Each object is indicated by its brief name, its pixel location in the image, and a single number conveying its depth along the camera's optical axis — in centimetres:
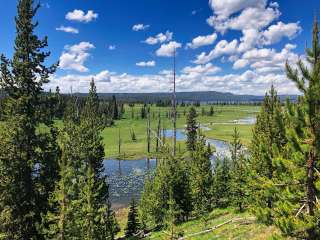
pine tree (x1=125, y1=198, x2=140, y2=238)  2806
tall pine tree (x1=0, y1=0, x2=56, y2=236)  1544
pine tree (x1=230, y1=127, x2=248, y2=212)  2477
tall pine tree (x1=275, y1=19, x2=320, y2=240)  932
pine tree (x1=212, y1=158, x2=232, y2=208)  2994
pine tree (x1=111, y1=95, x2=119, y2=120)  12200
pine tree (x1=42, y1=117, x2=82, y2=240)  1550
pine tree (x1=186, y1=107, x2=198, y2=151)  5632
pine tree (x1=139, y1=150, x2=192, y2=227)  2711
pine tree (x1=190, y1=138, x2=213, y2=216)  2823
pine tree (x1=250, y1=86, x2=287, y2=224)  1916
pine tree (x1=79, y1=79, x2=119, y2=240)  1916
